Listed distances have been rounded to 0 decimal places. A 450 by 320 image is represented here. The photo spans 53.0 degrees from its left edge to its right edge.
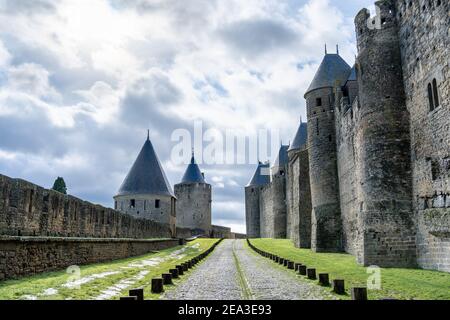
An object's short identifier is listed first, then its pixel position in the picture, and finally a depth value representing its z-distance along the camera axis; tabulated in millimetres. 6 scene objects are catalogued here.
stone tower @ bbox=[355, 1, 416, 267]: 15992
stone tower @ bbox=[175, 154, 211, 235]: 65625
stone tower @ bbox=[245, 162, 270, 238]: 63438
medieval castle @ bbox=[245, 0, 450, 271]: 13945
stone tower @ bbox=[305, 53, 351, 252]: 25781
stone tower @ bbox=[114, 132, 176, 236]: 45406
